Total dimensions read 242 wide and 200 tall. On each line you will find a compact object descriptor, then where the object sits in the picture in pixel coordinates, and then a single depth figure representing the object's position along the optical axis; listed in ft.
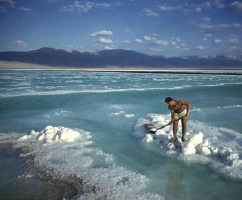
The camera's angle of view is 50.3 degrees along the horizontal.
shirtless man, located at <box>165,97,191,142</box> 17.62
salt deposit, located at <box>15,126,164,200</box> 12.40
